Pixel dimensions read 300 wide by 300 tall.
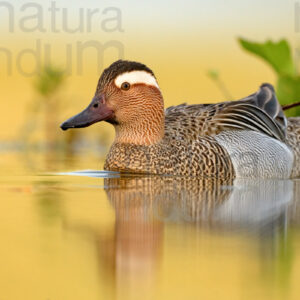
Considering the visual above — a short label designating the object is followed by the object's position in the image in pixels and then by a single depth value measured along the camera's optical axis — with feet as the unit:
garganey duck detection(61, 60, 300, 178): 45.47
